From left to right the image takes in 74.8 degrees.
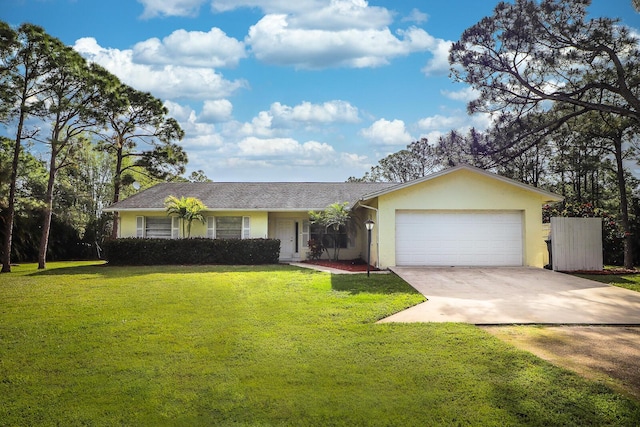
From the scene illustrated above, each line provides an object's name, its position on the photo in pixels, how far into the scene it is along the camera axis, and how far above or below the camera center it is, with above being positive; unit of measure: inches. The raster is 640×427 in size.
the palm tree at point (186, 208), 728.3 +38.9
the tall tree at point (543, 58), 442.6 +192.0
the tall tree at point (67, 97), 704.4 +235.4
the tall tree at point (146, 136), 987.9 +228.4
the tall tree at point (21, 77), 662.5 +250.5
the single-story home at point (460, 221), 586.9 +12.7
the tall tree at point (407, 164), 1745.8 +290.2
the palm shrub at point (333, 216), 697.0 +23.7
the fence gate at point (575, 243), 561.0 -17.8
